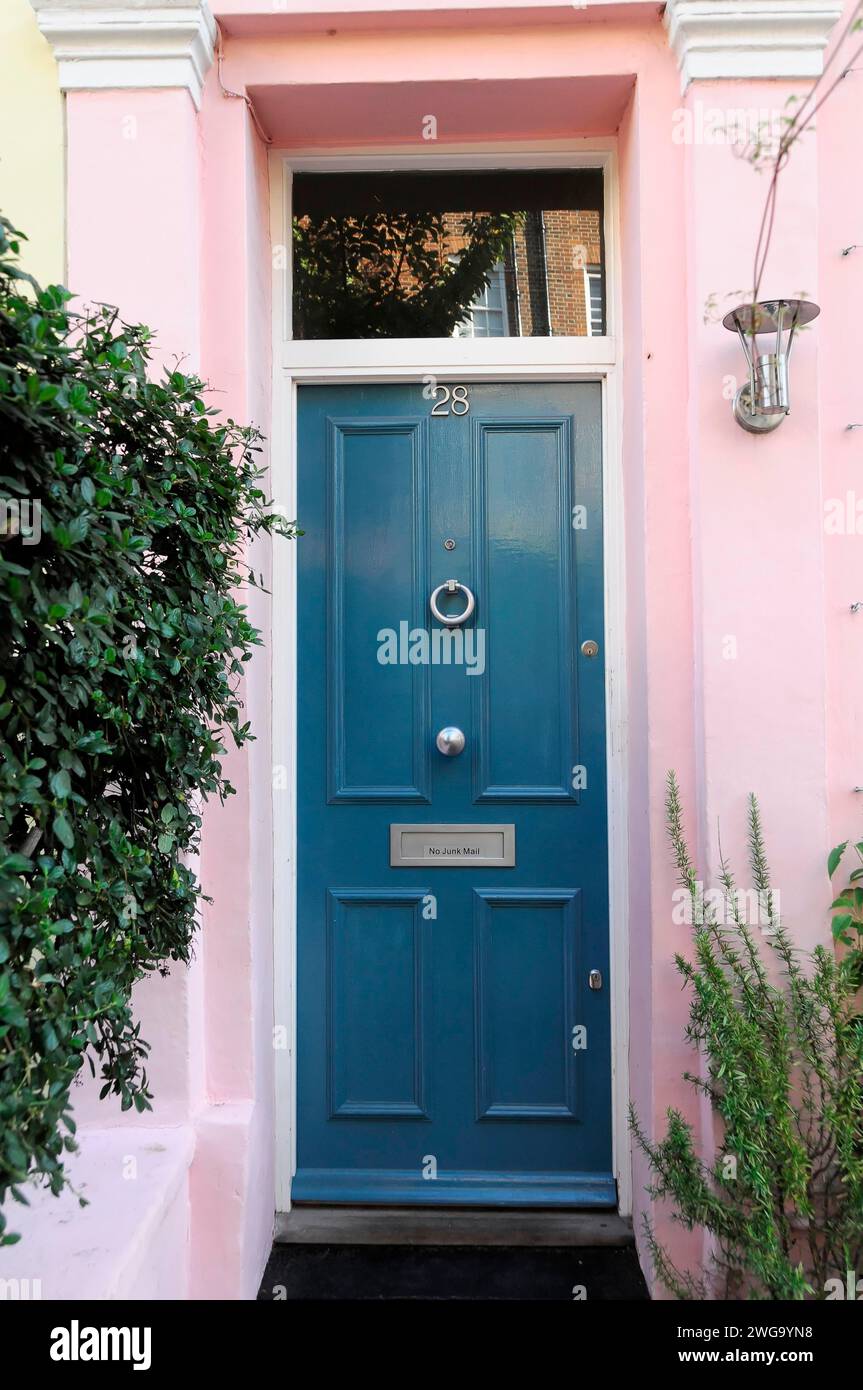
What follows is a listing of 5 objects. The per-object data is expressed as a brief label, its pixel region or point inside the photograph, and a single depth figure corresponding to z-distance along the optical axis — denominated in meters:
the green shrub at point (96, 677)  1.31
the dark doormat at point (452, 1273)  2.54
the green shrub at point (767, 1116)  1.93
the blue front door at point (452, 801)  2.86
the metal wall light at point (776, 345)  2.35
